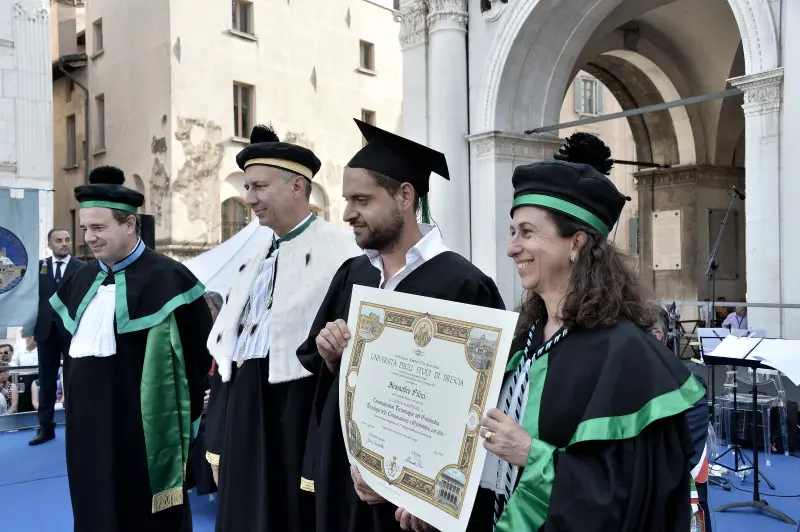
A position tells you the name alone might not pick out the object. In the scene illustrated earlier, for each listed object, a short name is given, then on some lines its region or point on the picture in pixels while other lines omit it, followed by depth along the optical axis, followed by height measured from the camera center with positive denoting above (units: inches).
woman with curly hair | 67.9 -12.9
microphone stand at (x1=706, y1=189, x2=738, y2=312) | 389.8 -2.5
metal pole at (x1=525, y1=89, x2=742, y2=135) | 346.6 +82.2
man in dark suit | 311.9 -26.7
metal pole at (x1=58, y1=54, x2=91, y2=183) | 1020.5 +211.5
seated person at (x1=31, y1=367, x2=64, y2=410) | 365.7 -65.0
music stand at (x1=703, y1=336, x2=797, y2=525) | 217.3 -31.4
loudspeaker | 231.3 +13.0
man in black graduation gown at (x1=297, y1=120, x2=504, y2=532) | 97.8 +0.5
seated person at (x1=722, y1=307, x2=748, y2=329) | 444.0 -38.0
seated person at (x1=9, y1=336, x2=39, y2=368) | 350.3 -43.8
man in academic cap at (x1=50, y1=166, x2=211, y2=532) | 150.5 -24.5
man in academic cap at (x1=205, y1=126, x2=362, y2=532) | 125.6 -14.7
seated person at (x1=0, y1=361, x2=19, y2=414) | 357.4 -62.7
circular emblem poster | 306.7 +3.6
